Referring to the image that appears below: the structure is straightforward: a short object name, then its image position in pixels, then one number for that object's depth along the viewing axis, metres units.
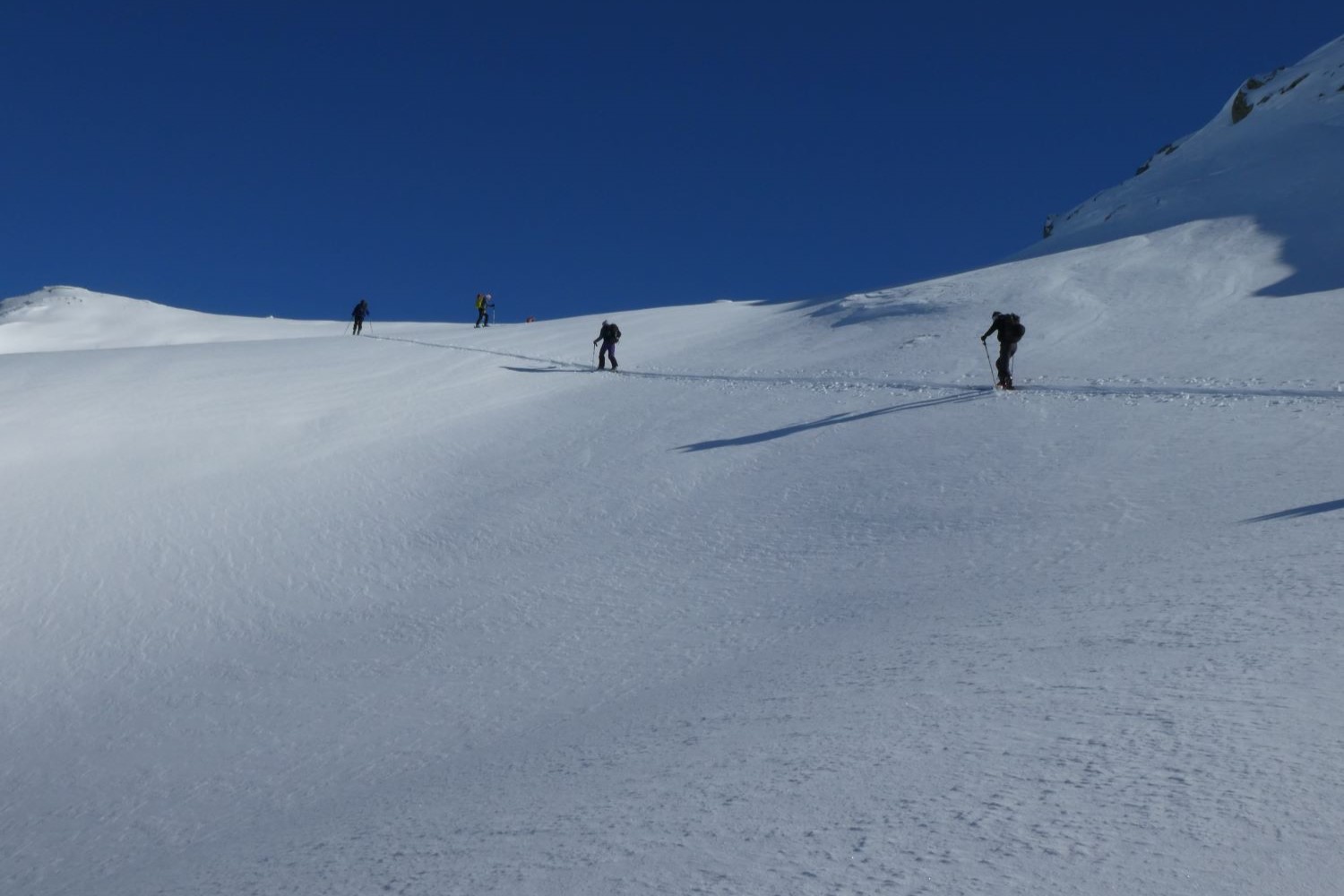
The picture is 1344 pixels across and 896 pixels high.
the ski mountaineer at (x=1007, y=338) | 18.16
